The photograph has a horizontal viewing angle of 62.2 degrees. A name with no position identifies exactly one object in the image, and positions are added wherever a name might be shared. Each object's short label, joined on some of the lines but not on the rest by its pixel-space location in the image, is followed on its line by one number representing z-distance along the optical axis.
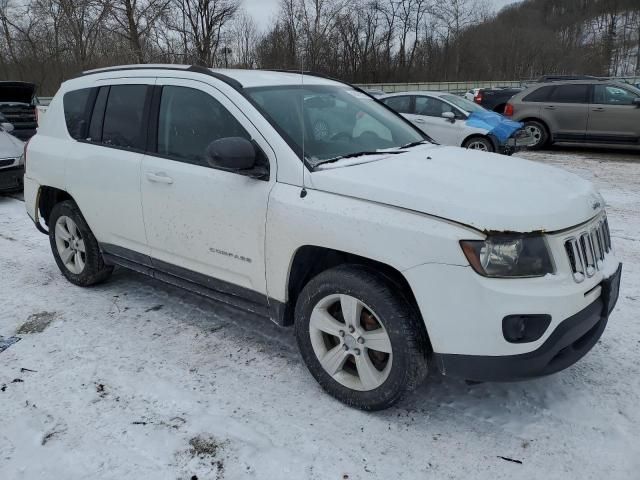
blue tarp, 10.51
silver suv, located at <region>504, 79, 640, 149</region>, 11.50
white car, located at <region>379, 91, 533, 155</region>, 10.56
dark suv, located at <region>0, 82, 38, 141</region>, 11.77
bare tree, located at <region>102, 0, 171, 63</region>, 27.61
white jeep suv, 2.39
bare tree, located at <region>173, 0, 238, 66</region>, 32.50
